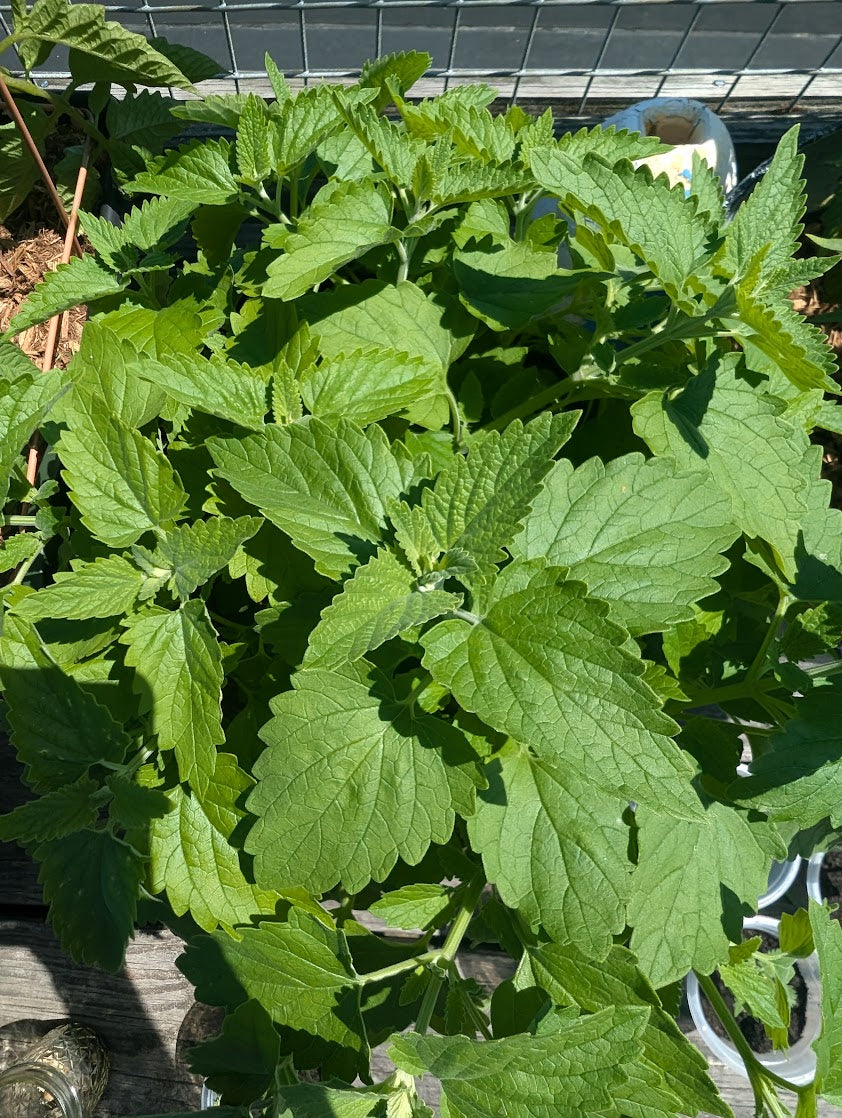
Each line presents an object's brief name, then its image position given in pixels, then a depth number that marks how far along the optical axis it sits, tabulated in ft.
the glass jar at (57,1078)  1.21
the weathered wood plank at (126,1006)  1.29
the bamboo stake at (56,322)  1.24
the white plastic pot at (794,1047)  1.29
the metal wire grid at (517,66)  1.68
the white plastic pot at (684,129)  1.72
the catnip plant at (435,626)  0.82
